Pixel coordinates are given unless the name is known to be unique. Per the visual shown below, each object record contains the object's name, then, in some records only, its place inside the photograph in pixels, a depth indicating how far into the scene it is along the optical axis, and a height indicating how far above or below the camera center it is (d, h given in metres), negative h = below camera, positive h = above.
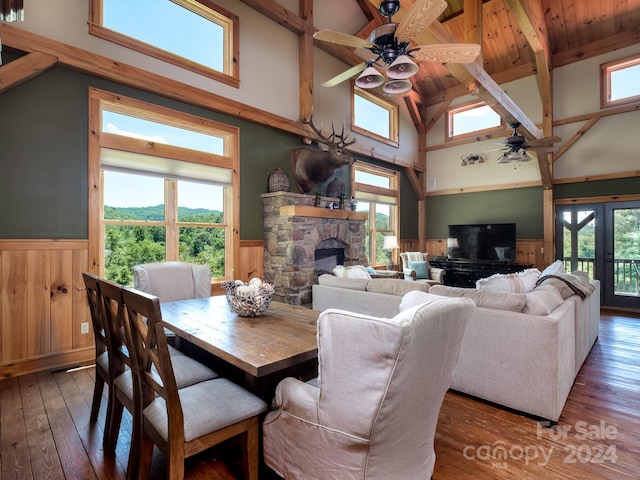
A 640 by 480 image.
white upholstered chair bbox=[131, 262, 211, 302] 2.88 -0.40
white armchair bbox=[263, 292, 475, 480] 1.22 -0.62
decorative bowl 2.31 -0.43
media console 6.82 -0.64
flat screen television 6.98 -0.09
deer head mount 5.34 +1.22
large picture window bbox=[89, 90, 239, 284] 3.66 +0.60
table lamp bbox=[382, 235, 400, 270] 7.30 -0.12
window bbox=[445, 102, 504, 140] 7.57 +2.75
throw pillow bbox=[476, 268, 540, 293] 2.94 -0.41
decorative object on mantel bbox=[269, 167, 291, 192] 5.04 +0.84
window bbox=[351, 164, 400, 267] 7.13 +0.80
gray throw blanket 3.07 -0.43
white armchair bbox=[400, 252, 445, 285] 6.74 -0.65
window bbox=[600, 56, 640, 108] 6.06 +2.90
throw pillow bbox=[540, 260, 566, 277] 4.00 -0.37
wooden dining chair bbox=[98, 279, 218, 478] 1.68 -0.80
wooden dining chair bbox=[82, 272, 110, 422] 2.07 -0.73
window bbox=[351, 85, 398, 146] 6.98 +2.68
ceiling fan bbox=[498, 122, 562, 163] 5.27 +1.51
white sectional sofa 2.30 -0.81
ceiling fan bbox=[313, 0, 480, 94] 2.77 +1.75
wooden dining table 1.59 -0.56
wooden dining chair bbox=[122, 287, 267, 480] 1.39 -0.78
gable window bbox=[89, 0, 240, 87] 3.65 +2.49
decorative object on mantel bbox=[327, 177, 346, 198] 5.93 +0.85
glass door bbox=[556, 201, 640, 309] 6.04 -0.13
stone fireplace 4.87 -0.04
